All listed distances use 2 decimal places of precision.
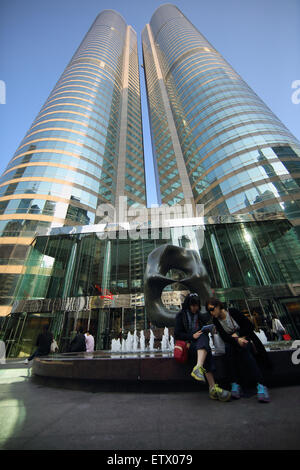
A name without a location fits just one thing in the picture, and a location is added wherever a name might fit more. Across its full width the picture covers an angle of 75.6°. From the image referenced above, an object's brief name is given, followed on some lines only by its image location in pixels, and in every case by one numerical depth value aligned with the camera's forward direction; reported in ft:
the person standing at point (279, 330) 30.99
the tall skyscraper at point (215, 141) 72.18
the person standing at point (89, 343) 25.98
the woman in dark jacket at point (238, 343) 9.10
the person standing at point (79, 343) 22.67
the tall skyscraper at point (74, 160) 71.36
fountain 25.74
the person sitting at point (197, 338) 8.45
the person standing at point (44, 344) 22.30
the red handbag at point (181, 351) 9.53
